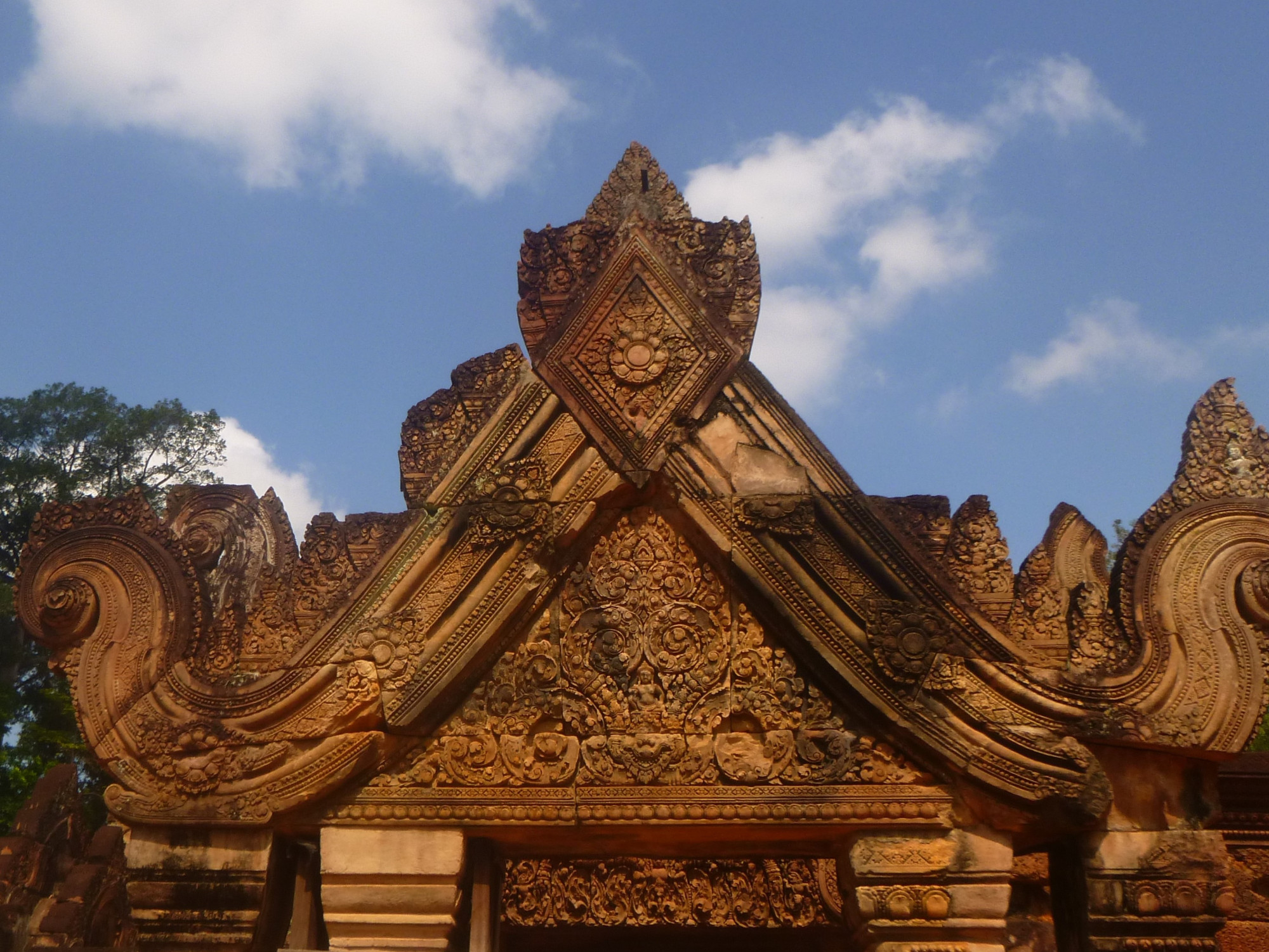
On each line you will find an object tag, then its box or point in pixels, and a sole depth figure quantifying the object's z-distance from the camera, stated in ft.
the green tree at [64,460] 97.55
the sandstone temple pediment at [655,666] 15.15
